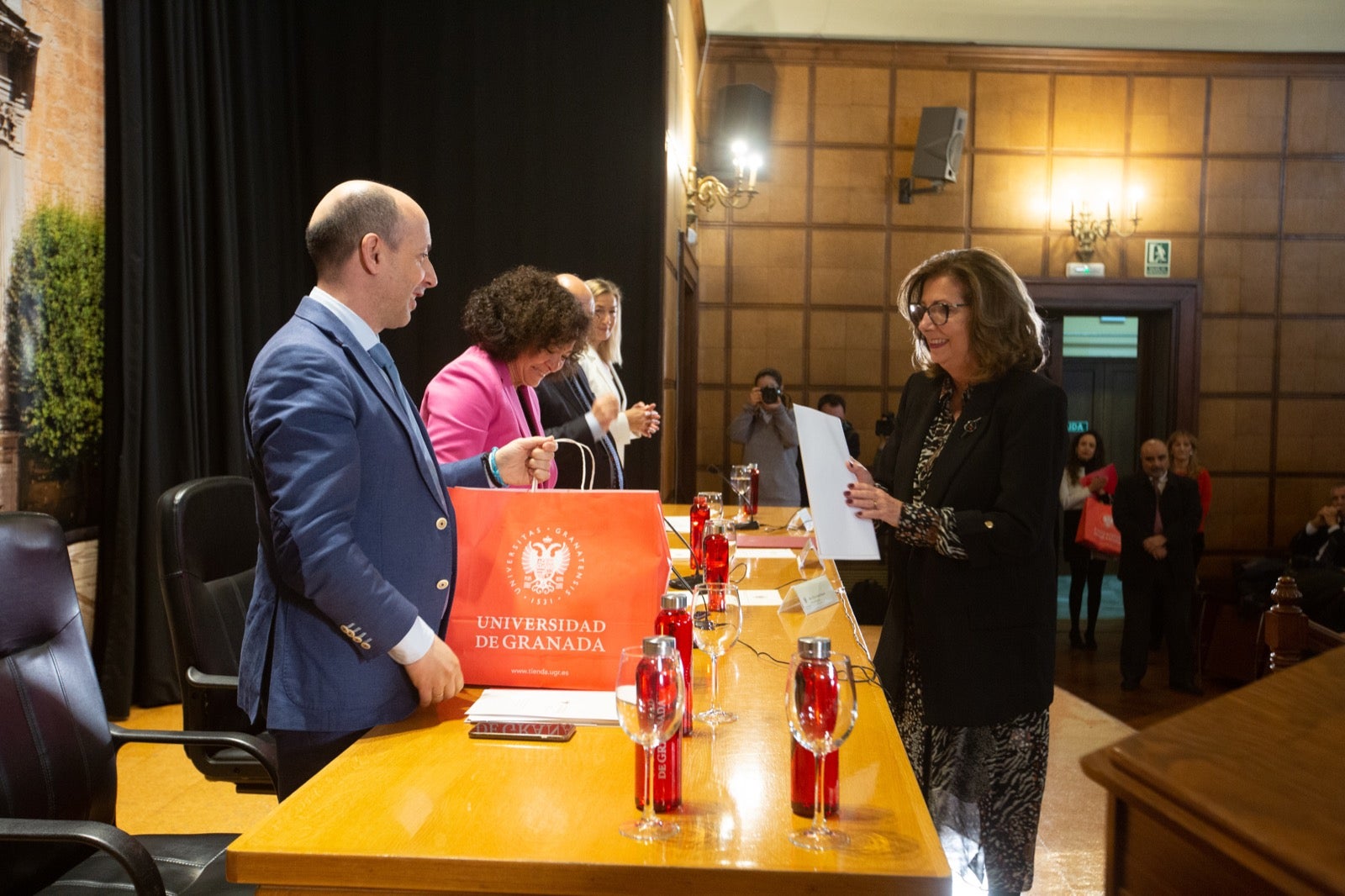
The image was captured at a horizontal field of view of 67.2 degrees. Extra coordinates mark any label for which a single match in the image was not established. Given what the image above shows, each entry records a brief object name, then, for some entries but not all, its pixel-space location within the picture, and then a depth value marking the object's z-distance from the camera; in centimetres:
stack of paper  146
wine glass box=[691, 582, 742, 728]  161
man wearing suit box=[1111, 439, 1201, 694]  517
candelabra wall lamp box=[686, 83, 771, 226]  672
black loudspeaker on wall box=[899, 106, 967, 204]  705
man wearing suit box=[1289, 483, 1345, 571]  539
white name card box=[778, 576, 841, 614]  220
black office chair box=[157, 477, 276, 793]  205
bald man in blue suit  138
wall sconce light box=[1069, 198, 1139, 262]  743
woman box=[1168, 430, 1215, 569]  602
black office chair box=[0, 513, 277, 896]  150
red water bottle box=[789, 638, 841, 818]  109
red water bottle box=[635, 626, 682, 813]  113
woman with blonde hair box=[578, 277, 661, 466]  307
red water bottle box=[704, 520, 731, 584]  213
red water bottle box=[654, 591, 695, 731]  136
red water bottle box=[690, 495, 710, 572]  262
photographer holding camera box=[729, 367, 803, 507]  627
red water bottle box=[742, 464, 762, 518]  350
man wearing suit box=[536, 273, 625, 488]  289
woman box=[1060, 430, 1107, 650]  610
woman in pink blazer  224
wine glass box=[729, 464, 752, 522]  342
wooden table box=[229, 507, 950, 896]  101
